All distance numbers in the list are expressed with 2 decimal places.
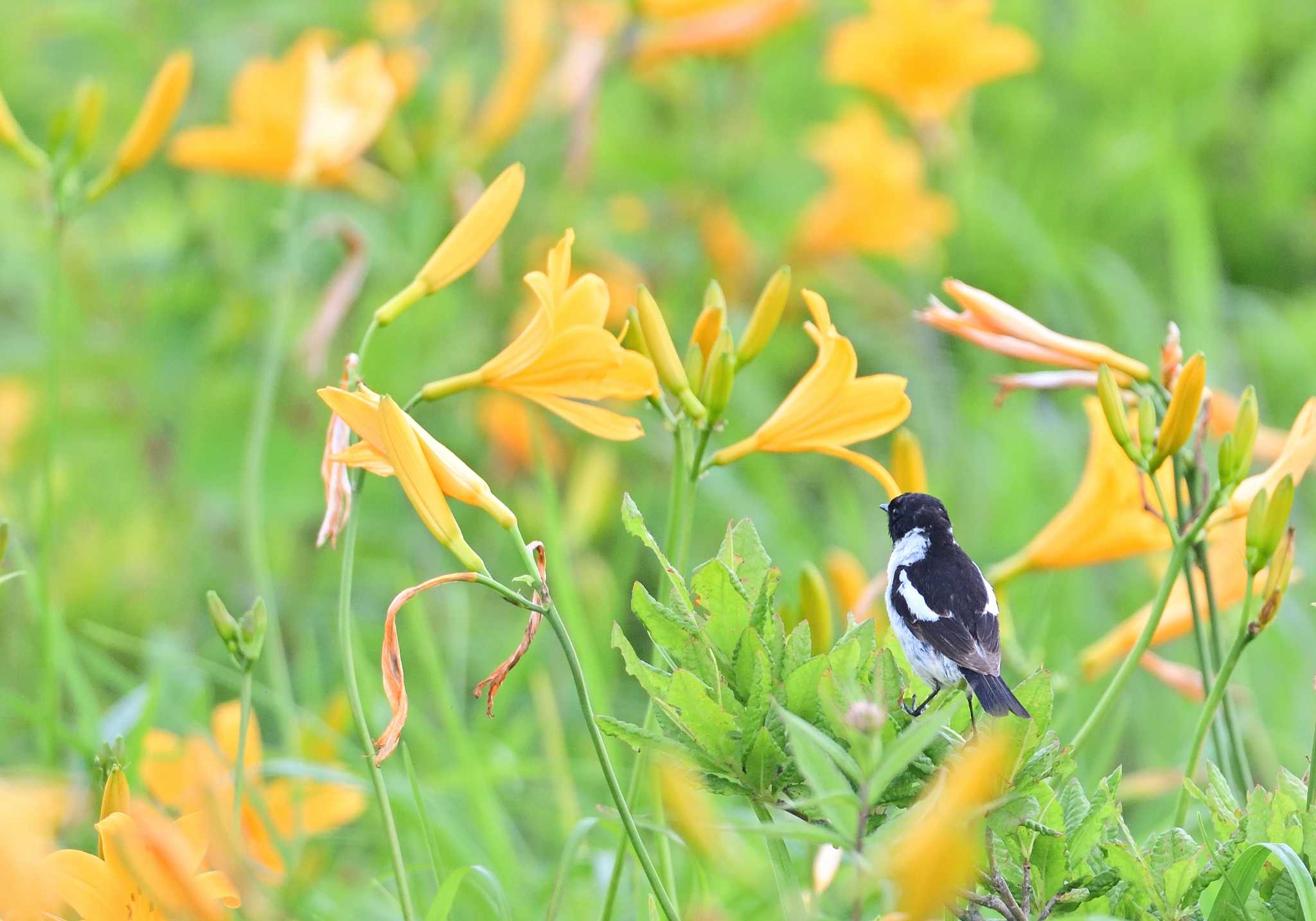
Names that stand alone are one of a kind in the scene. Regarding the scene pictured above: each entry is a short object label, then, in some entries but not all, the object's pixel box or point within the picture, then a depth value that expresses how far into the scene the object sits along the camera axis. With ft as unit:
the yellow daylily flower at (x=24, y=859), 23.67
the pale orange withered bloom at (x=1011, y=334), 24.91
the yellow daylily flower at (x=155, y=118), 25.67
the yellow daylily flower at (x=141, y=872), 23.85
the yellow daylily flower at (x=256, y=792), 25.36
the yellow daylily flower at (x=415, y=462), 24.32
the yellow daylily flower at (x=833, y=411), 24.66
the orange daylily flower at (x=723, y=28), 43.16
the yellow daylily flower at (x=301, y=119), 26.27
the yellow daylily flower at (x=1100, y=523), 25.09
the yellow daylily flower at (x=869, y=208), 49.56
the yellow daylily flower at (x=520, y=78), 36.27
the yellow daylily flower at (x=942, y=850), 23.62
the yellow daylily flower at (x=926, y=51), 46.66
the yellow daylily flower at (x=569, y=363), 24.60
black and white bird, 24.34
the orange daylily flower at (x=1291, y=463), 24.60
